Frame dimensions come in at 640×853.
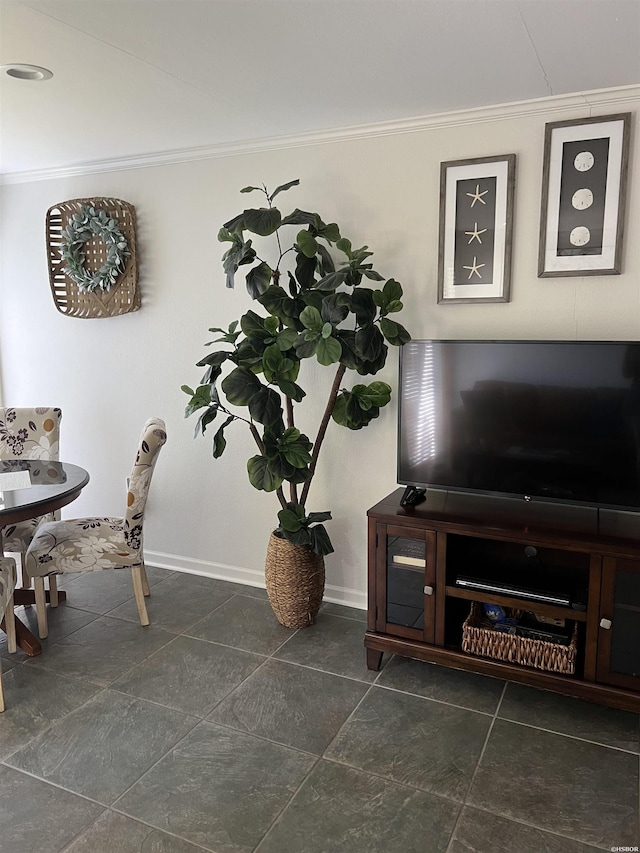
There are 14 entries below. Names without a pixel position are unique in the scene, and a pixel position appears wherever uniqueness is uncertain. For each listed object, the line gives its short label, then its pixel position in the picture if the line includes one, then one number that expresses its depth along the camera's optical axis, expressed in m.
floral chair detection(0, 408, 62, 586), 3.52
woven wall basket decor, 3.72
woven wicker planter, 3.07
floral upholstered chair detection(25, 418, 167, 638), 2.99
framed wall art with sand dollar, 2.57
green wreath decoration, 3.70
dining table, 2.59
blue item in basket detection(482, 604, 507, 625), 2.66
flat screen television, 2.45
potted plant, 2.71
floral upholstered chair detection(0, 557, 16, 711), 2.61
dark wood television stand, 2.34
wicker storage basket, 2.44
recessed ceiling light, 2.37
